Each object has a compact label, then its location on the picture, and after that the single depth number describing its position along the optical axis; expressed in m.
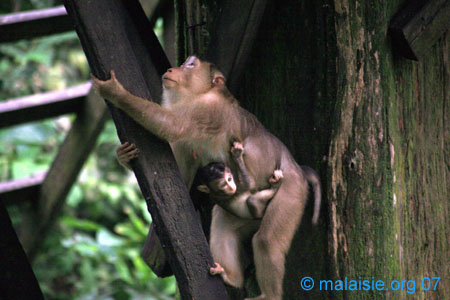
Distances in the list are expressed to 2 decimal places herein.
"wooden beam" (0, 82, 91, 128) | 8.69
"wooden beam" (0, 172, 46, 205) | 9.07
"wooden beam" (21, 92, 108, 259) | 9.08
